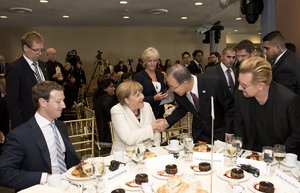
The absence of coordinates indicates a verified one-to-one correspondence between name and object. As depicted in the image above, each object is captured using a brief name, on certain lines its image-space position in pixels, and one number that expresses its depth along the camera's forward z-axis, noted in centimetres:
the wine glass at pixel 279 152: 192
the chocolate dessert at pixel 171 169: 185
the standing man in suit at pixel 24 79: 330
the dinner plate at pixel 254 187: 160
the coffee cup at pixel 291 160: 195
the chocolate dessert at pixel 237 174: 176
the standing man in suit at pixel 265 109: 224
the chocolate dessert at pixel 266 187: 157
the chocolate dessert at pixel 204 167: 189
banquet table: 164
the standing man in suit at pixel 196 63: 781
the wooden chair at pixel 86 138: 316
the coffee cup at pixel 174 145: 230
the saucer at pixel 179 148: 231
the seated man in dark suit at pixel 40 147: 188
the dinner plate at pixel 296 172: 174
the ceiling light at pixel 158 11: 841
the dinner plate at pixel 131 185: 167
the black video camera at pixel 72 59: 1106
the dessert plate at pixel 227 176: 174
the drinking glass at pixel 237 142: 200
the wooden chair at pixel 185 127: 372
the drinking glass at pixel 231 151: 196
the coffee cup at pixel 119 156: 212
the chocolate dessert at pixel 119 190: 159
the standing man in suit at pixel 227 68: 429
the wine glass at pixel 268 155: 189
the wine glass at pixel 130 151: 206
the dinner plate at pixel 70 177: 180
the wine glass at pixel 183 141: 214
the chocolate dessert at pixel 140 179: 171
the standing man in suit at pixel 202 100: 276
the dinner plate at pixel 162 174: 180
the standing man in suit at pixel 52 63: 690
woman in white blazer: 262
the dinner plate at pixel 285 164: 195
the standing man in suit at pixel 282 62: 340
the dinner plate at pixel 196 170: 185
